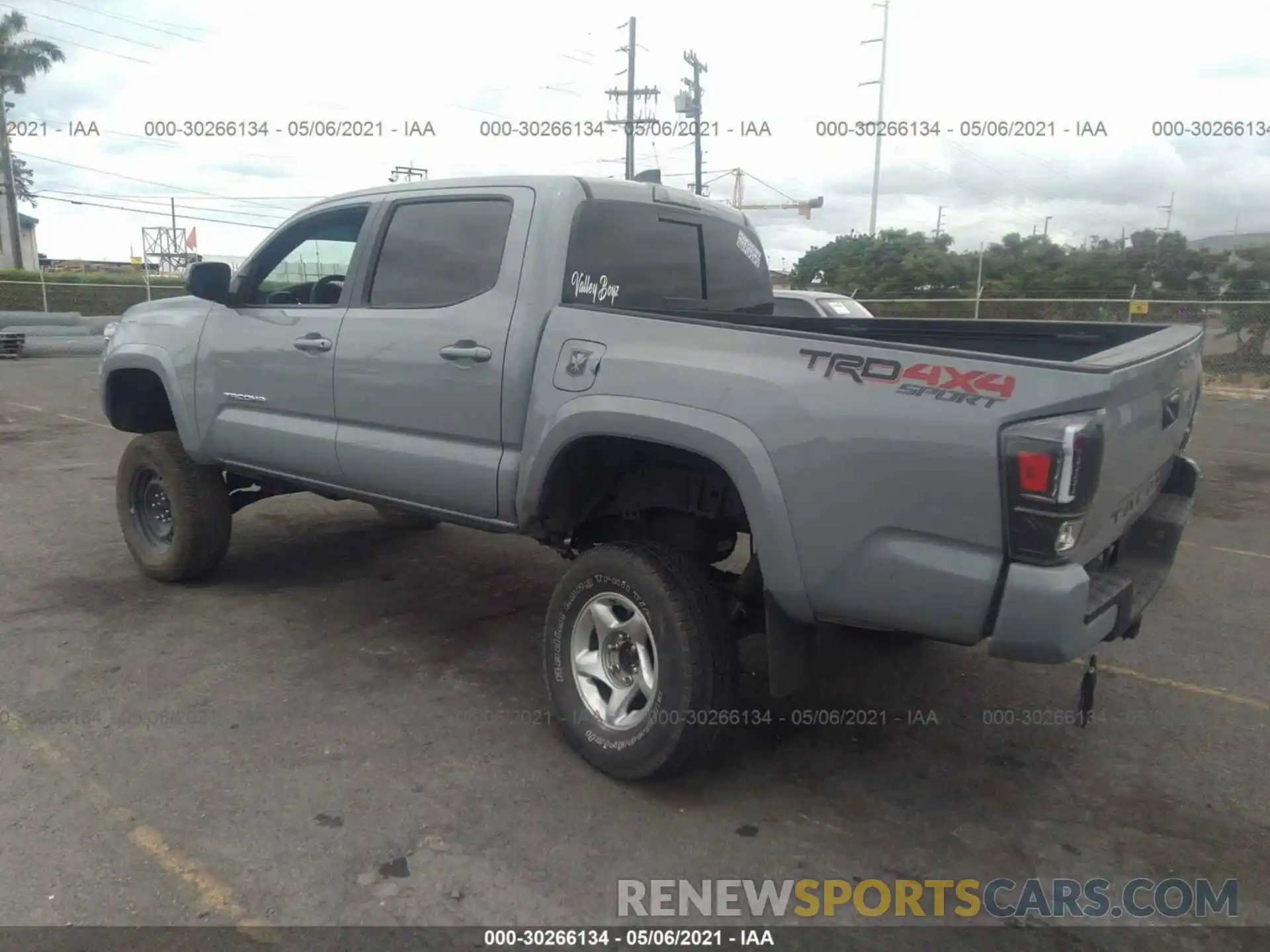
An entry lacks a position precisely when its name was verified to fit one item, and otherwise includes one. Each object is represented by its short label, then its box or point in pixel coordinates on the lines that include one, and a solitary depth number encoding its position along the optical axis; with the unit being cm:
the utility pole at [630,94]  3416
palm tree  3591
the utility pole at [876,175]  3497
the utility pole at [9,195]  3494
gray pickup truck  253
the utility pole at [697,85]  3616
